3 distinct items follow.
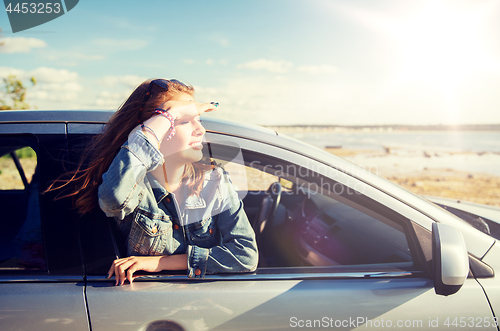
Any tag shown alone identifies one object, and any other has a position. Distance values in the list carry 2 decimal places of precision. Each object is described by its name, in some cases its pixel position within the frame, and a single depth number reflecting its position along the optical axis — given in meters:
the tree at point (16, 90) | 9.99
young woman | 1.18
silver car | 1.12
